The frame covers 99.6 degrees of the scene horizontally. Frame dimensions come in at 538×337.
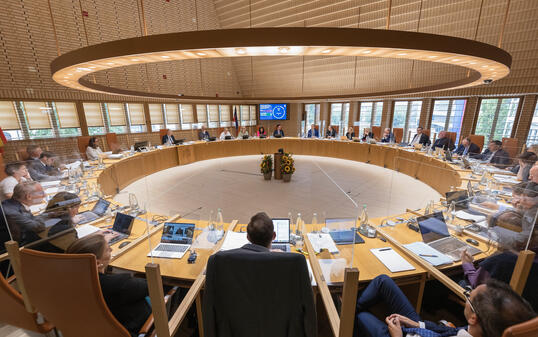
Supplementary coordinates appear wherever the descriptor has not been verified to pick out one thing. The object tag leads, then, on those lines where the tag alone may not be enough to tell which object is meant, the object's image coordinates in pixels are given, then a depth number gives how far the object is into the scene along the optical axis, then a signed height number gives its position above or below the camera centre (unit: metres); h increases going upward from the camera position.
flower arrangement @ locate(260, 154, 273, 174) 6.42 -1.26
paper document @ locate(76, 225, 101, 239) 2.36 -1.15
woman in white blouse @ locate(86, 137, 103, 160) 6.09 -0.82
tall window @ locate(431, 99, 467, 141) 8.64 +0.10
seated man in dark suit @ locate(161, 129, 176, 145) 8.43 -0.74
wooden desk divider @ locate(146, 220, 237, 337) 1.13 -1.09
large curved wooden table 1.83 -1.19
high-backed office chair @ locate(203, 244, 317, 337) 1.09 -0.87
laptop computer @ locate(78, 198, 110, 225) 2.66 -1.12
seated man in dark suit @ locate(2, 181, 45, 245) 2.04 -0.90
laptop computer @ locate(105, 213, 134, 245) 2.35 -1.11
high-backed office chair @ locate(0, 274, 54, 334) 1.57 -1.36
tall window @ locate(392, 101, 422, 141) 9.87 +0.12
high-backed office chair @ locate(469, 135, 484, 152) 6.47 -0.63
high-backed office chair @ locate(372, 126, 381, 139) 9.28 -0.60
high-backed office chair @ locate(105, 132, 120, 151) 7.40 -0.64
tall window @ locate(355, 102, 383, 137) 11.09 +0.19
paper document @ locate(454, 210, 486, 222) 2.58 -1.13
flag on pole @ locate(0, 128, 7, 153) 6.15 -0.55
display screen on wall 14.20 +0.46
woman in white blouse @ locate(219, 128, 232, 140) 9.78 -0.68
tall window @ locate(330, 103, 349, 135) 12.30 +0.18
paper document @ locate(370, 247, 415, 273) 1.83 -1.18
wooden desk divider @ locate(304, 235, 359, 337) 1.04 -0.97
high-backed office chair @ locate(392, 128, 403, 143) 8.55 -0.63
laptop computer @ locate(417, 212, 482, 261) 2.07 -1.13
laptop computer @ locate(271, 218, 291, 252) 2.08 -1.10
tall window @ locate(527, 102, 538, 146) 6.98 -0.39
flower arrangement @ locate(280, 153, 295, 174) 6.21 -1.23
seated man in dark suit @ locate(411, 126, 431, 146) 7.46 -0.66
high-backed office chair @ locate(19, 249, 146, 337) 1.18 -0.92
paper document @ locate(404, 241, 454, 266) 1.90 -1.17
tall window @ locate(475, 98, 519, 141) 7.59 +0.01
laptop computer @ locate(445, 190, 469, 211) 2.79 -0.99
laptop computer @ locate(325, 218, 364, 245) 1.87 -0.98
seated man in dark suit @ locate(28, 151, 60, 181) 4.31 -0.98
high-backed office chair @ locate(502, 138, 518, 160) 5.64 -0.72
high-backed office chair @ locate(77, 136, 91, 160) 6.54 -0.68
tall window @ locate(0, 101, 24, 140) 6.61 -0.03
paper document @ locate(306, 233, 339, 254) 1.94 -1.10
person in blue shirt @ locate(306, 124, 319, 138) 10.30 -0.66
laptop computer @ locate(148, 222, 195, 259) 2.14 -1.11
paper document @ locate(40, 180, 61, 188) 4.00 -1.12
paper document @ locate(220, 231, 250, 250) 2.02 -1.11
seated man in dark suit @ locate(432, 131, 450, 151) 6.64 -0.70
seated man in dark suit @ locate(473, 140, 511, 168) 4.79 -0.83
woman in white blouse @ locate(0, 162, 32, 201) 3.12 -0.83
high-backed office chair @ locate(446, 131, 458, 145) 6.87 -0.52
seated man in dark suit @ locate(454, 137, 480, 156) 5.82 -0.76
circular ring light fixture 1.78 +0.60
